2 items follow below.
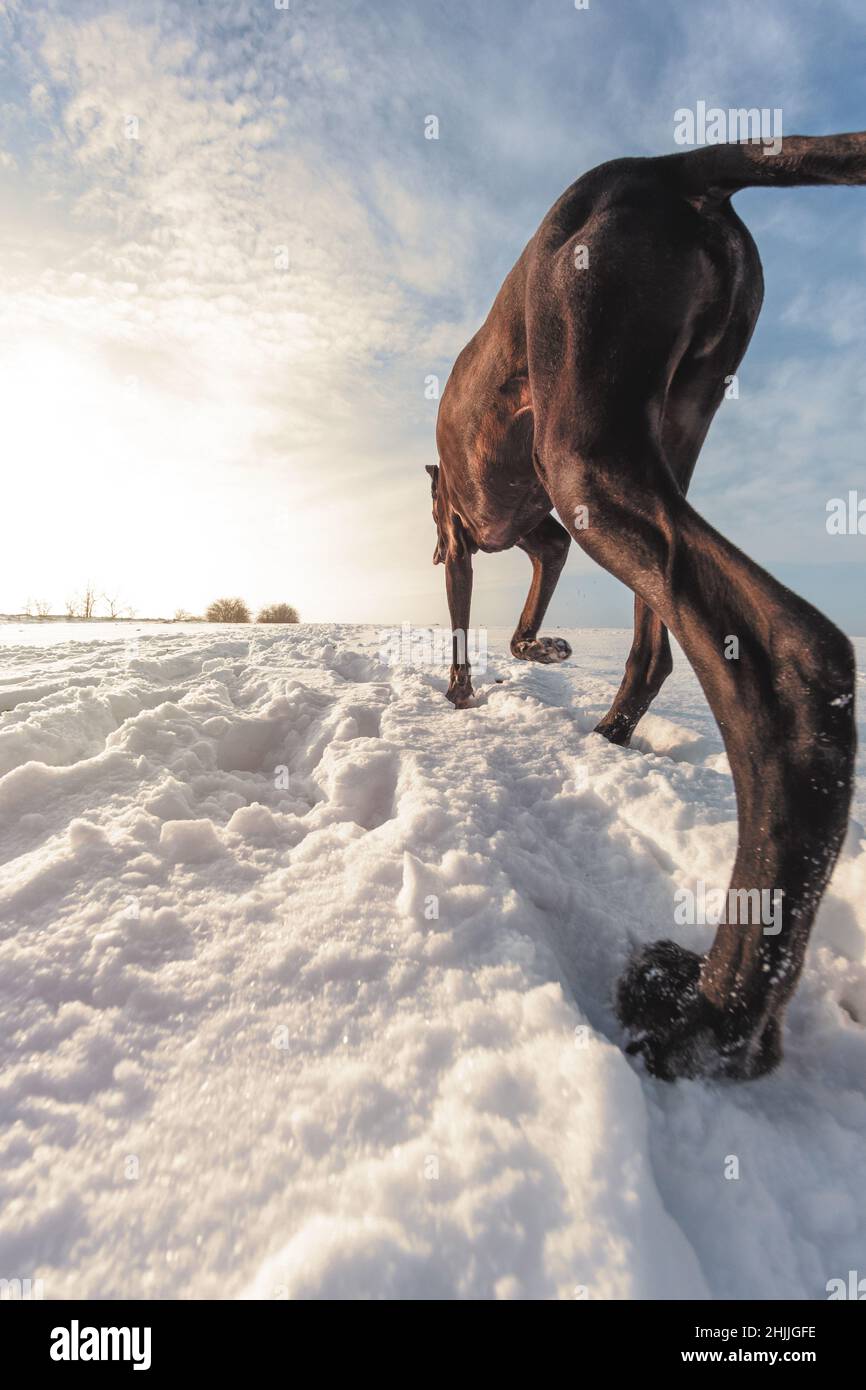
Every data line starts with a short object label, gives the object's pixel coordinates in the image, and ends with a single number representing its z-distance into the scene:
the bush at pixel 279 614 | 19.34
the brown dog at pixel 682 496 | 1.05
